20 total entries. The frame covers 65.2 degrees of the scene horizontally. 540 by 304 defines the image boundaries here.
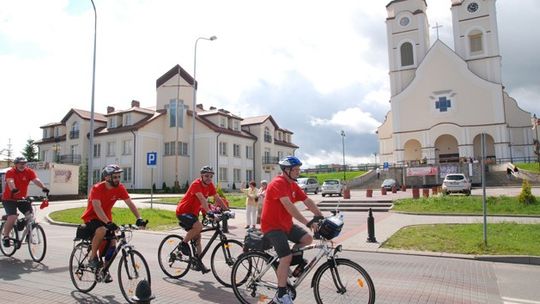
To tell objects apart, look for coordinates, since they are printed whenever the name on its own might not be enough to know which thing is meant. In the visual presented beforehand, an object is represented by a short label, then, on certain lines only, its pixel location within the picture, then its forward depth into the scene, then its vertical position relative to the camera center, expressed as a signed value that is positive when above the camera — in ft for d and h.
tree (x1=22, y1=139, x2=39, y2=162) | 215.72 +20.18
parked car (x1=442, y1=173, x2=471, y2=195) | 102.37 -0.56
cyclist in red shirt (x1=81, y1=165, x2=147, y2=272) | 20.03 -0.80
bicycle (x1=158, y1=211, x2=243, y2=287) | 23.08 -3.89
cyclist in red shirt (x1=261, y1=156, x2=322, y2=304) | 16.98 -1.44
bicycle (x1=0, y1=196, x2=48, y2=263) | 29.25 -3.23
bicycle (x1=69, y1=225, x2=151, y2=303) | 19.27 -3.63
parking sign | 69.00 +4.78
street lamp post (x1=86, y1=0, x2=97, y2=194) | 76.59 +16.55
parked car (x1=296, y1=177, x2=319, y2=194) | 149.78 +0.45
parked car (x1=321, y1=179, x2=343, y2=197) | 123.13 -0.86
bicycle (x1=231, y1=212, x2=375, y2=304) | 16.47 -3.74
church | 183.52 +40.65
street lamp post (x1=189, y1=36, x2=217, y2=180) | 121.06 +36.11
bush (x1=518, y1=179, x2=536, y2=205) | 65.41 -2.28
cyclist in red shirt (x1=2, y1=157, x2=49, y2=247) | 29.73 -0.12
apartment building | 165.48 +19.28
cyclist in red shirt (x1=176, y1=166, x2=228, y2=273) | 24.03 -1.19
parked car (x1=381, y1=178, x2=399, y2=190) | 145.21 +0.32
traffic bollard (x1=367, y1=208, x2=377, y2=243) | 41.63 -4.66
